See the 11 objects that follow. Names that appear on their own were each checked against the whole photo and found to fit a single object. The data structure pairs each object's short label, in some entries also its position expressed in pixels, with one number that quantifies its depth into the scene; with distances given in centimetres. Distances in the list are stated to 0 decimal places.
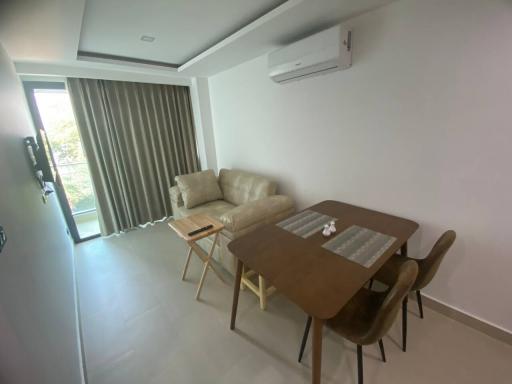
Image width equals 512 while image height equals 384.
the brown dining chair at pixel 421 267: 132
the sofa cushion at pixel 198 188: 312
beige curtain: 307
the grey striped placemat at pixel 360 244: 134
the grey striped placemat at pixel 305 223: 171
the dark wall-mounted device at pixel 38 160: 189
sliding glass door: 285
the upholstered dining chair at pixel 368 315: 102
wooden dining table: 108
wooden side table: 204
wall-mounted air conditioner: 169
